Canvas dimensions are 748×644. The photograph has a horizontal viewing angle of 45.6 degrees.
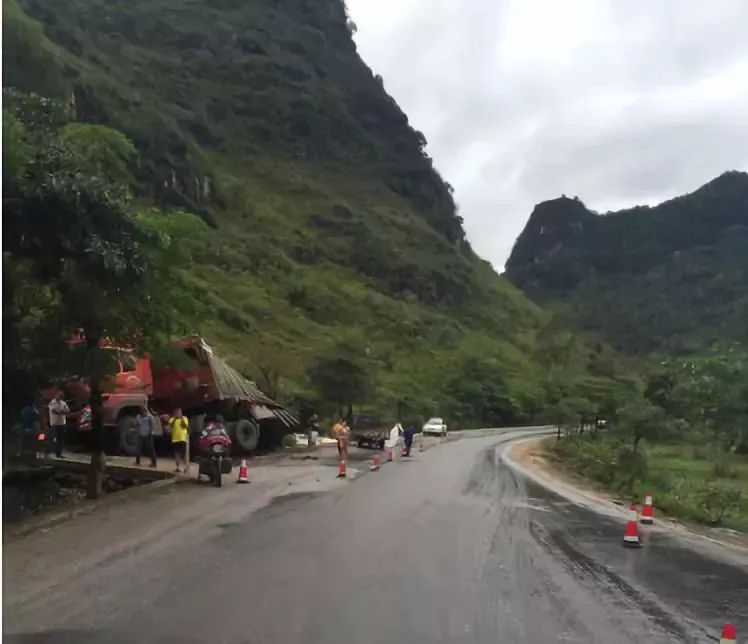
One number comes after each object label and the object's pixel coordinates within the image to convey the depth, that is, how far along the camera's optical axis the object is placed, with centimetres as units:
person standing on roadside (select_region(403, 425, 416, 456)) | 3441
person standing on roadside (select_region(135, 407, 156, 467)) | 2106
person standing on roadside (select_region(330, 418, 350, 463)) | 2525
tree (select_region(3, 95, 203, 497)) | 1141
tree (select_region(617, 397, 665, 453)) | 3462
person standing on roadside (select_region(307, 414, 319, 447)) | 3656
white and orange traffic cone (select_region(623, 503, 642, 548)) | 1316
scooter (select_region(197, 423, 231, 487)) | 1917
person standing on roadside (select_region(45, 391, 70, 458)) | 2020
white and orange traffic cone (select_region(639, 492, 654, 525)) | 1642
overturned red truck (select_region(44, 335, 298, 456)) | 2395
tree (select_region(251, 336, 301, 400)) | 3950
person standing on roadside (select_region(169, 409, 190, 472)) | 2053
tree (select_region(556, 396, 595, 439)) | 5472
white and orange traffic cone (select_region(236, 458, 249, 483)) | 2037
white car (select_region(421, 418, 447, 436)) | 5747
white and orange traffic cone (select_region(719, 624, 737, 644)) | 694
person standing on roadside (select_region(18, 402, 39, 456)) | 1898
